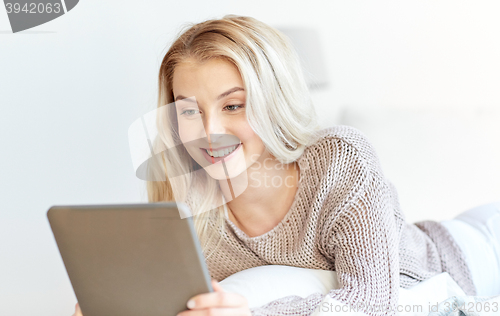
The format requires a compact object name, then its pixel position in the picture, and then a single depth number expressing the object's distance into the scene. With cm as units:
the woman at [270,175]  96
